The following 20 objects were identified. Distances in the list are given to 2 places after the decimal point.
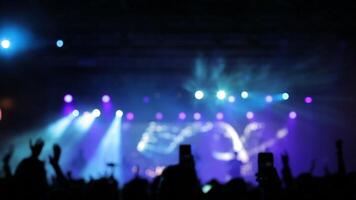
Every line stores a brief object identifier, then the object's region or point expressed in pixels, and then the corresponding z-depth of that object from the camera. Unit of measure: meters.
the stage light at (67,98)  14.99
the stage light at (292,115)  16.28
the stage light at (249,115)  16.50
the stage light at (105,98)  15.41
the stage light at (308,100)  15.69
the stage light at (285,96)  15.55
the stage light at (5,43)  10.12
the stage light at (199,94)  14.99
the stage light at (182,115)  16.38
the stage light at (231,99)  15.87
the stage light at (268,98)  15.92
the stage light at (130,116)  16.22
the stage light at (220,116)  16.44
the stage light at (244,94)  15.48
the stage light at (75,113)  15.62
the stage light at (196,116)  16.33
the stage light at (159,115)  16.34
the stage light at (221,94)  14.77
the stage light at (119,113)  16.05
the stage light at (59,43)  10.43
